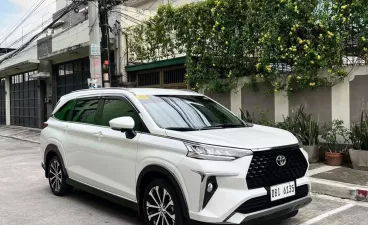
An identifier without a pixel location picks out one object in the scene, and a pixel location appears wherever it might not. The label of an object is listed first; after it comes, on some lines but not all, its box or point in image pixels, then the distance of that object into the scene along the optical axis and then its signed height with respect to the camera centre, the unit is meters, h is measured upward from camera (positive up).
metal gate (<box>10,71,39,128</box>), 22.03 +0.58
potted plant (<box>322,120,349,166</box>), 7.71 -0.72
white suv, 3.68 -0.57
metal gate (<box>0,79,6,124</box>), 27.50 +0.52
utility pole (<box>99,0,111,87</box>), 11.87 +2.57
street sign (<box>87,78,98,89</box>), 10.55 +0.74
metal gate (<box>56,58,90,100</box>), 17.39 +1.64
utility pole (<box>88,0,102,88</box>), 10.64 +1.67
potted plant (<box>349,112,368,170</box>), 7.13 -0.78
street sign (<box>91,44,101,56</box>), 10.62 +1.67
